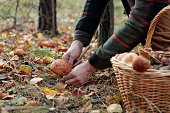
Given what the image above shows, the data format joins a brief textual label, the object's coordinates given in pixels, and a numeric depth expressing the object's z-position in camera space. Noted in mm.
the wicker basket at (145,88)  1168
